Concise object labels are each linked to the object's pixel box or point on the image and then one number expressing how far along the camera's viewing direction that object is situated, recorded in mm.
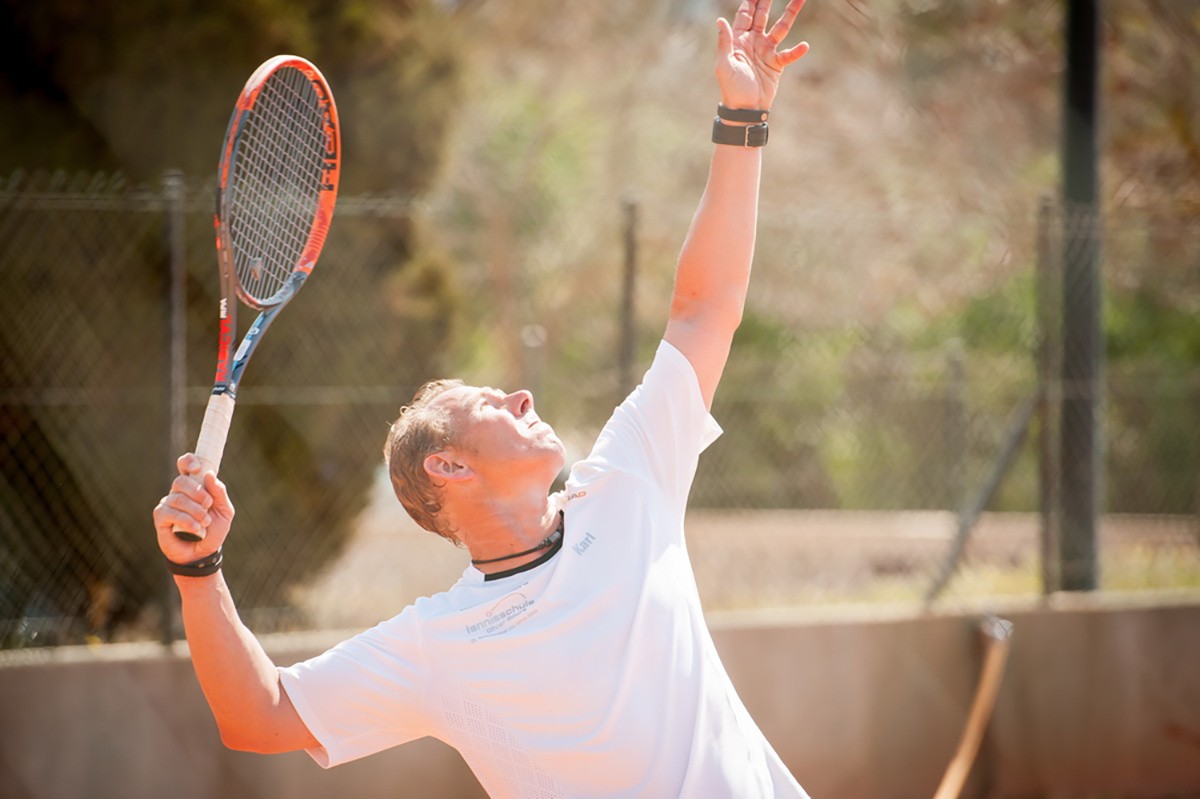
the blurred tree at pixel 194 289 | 12992
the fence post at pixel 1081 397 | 13977
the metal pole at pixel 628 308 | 12125
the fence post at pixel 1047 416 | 13500
